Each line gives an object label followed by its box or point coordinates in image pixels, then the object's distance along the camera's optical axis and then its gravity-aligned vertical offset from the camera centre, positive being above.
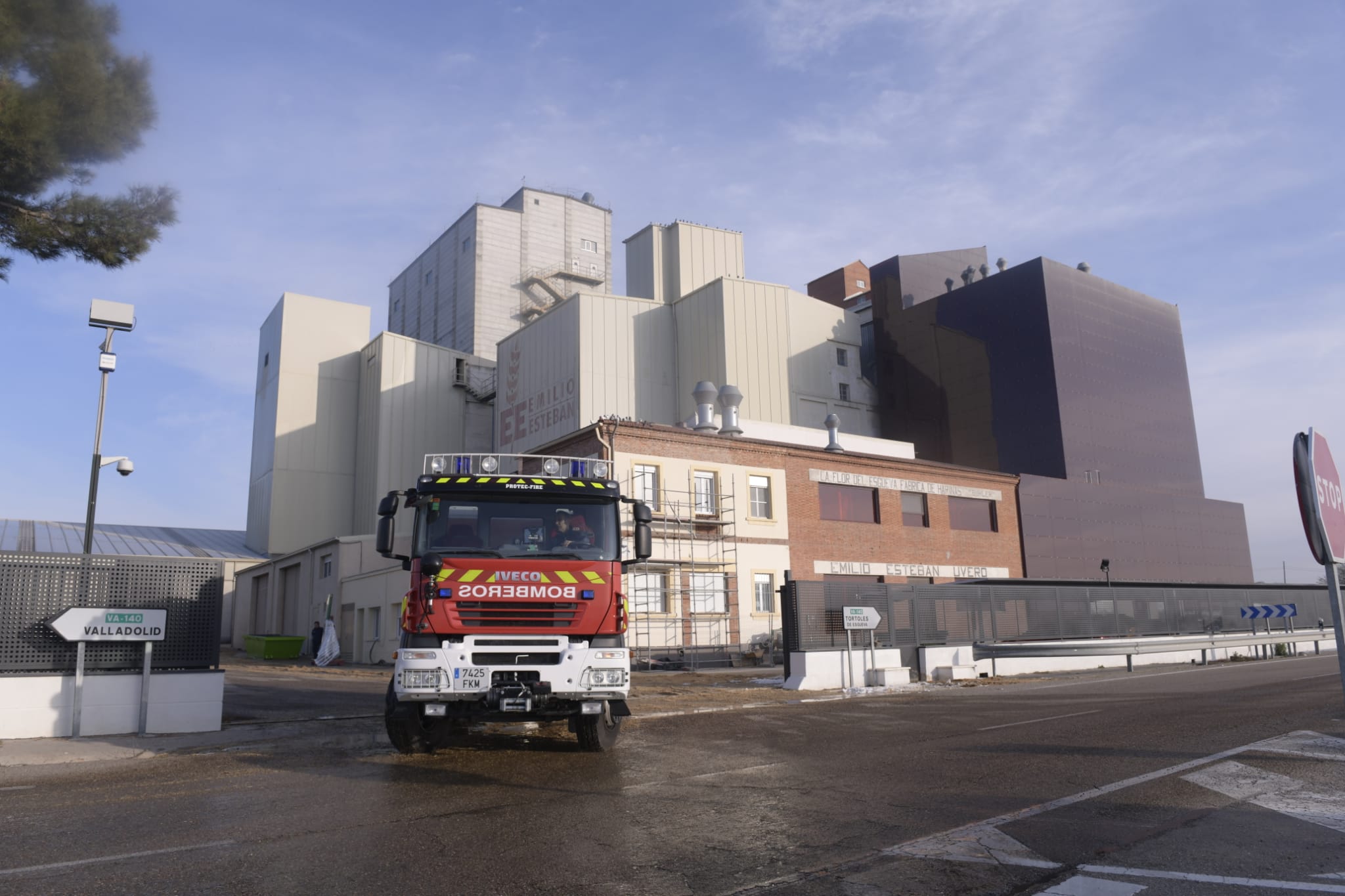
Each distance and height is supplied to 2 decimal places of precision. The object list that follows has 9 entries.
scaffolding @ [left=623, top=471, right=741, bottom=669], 28.41 +1.33
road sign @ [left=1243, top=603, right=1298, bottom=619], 32.41 -0.02
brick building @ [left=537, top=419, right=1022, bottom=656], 28.91 +3.39
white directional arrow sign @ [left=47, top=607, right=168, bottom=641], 12.01 +0.18
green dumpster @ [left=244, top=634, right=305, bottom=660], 35.16 -0.44
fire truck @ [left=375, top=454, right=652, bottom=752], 9.18 +0.25
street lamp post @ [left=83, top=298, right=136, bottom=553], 16.70 +5.61
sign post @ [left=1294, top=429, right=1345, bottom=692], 7.64 +0.90
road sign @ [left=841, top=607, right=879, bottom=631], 19.77 +0.04
